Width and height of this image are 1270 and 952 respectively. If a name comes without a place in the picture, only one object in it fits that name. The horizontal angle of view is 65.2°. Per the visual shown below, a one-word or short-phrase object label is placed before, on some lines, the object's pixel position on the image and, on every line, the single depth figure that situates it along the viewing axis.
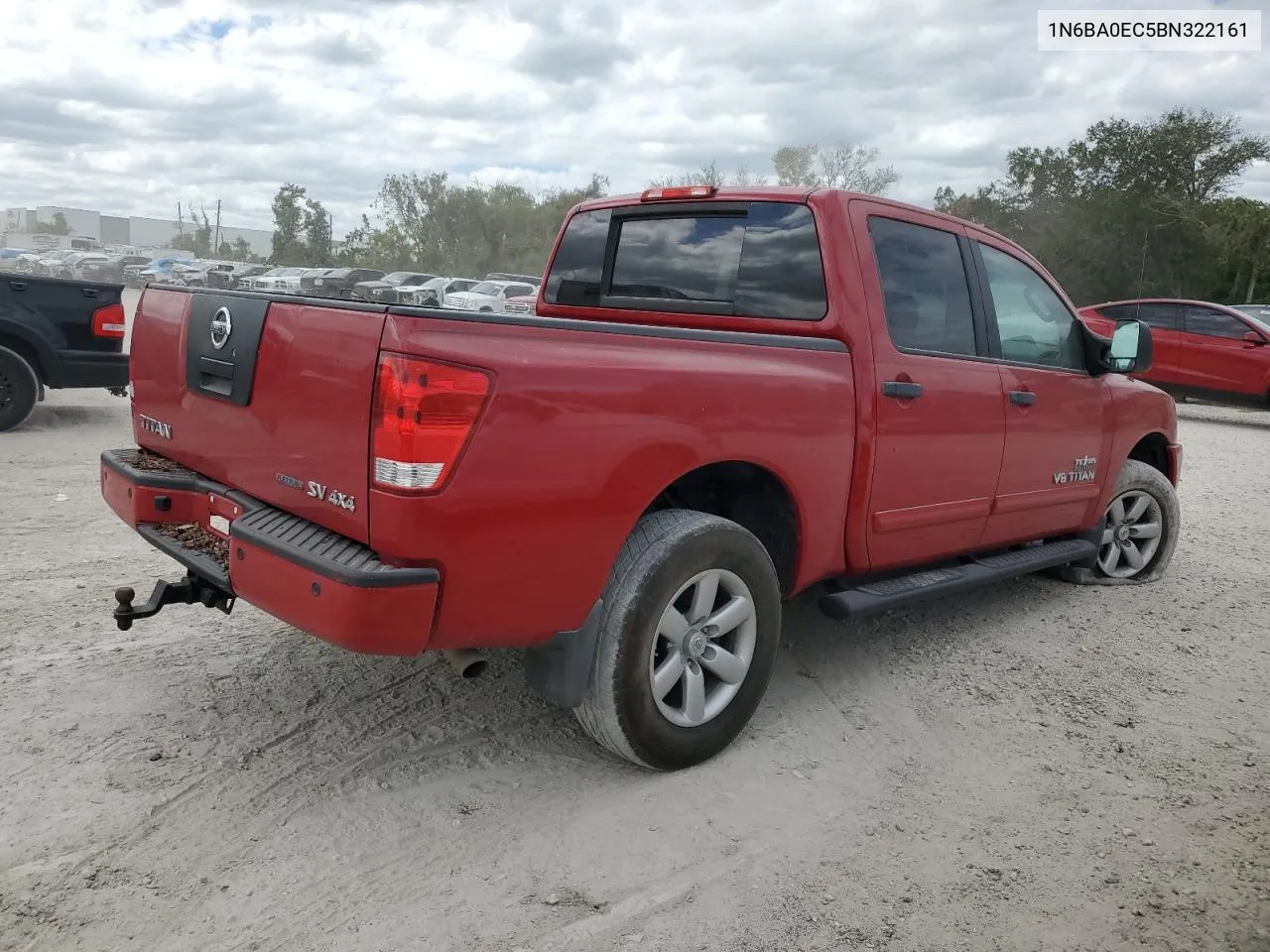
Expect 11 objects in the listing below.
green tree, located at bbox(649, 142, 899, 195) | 46.78
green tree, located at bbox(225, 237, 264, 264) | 74.26
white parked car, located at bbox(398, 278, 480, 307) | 34.65
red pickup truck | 2.50
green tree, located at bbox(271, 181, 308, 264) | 60.66
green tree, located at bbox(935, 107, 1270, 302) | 32.72
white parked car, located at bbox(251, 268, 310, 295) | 40.41
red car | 13.36
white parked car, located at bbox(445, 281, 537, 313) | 30.09
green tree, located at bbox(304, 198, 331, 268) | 61.69
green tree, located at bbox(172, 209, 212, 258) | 88.59
